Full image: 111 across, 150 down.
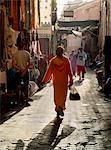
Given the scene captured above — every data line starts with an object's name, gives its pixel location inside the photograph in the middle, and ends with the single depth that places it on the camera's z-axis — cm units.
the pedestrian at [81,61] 2463
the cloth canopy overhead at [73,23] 3780
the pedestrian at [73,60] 2569
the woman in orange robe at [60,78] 1142
